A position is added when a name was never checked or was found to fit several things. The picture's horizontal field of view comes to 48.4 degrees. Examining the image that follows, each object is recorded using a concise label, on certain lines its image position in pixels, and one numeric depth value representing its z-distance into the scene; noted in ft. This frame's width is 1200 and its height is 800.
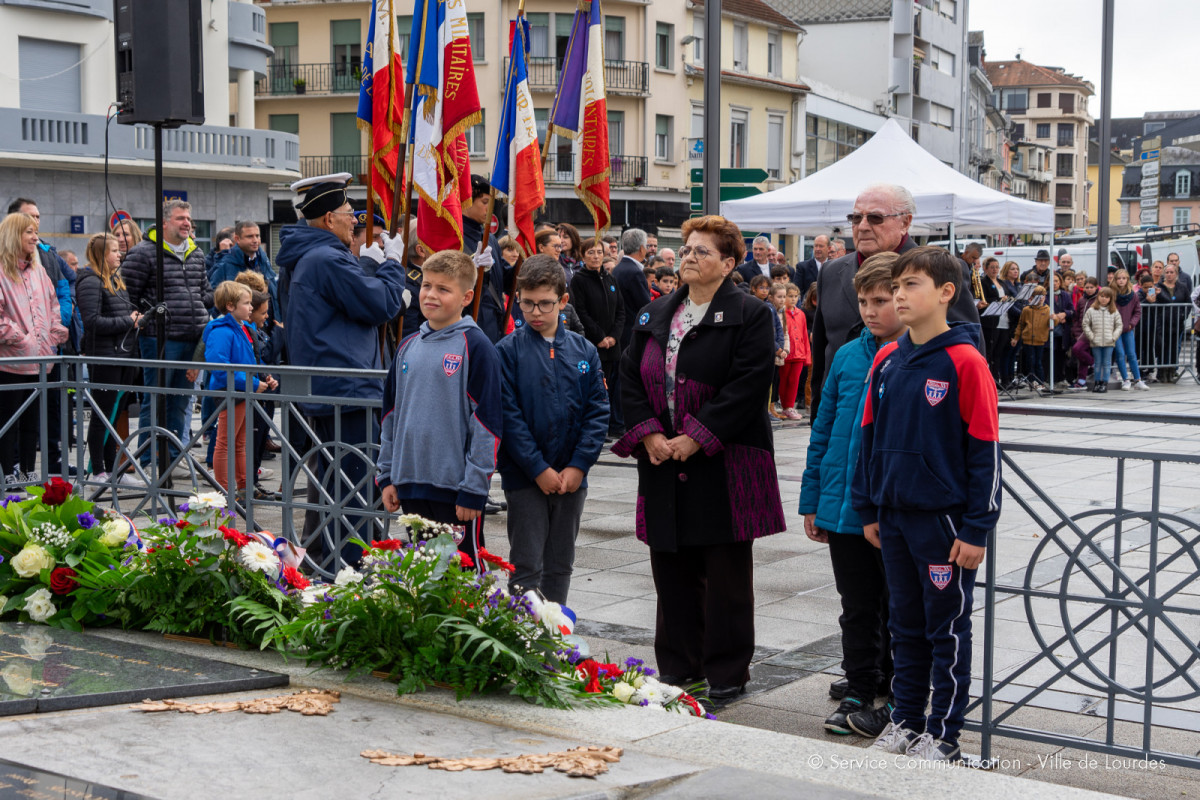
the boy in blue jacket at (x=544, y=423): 18.15
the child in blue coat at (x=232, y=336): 30.07
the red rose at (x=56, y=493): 19.19
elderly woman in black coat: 17.35
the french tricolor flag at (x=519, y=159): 25.45
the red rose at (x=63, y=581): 17.85
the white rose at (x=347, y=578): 15.80
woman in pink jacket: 27.86
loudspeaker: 26.55
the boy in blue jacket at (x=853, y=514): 16.07
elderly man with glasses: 18.17
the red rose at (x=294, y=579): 17.51
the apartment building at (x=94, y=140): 93.40
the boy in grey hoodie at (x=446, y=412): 17.56
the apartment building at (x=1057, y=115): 386.52
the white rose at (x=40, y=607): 17.74
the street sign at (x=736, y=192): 46.57
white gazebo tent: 50.60
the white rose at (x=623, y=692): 14.71
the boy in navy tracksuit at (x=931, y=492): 14.05
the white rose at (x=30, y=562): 18.01
